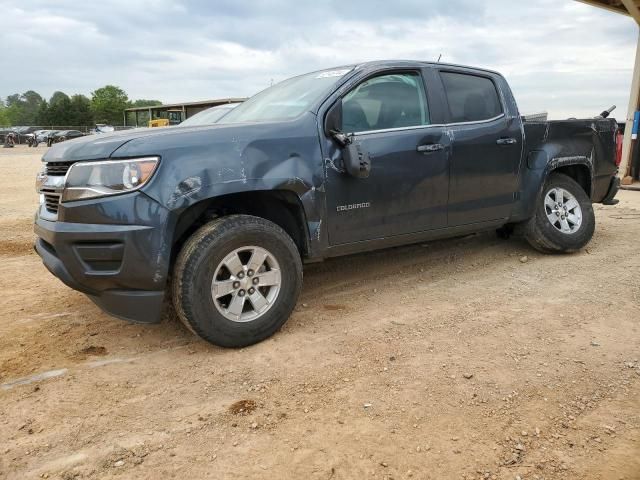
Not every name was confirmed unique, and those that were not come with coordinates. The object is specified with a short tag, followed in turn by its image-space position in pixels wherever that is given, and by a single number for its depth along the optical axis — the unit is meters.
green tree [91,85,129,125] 81.19
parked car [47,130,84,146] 40.04
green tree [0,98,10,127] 95.66
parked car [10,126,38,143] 46.00
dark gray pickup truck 3.02
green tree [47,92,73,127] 73.25
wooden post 10.94
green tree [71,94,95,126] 73.88
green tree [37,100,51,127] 75.19
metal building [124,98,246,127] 40.22
